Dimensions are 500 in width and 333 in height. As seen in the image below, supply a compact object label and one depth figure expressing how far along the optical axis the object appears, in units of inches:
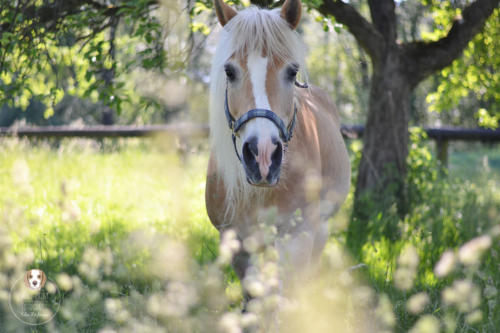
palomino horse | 384.5
